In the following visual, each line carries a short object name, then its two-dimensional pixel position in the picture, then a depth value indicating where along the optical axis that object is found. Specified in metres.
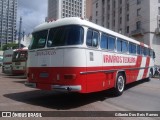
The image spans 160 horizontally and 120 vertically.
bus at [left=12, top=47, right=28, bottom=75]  10.86
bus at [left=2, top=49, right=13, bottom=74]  12.16
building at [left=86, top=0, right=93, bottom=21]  49.56
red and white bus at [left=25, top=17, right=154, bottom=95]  4.53
